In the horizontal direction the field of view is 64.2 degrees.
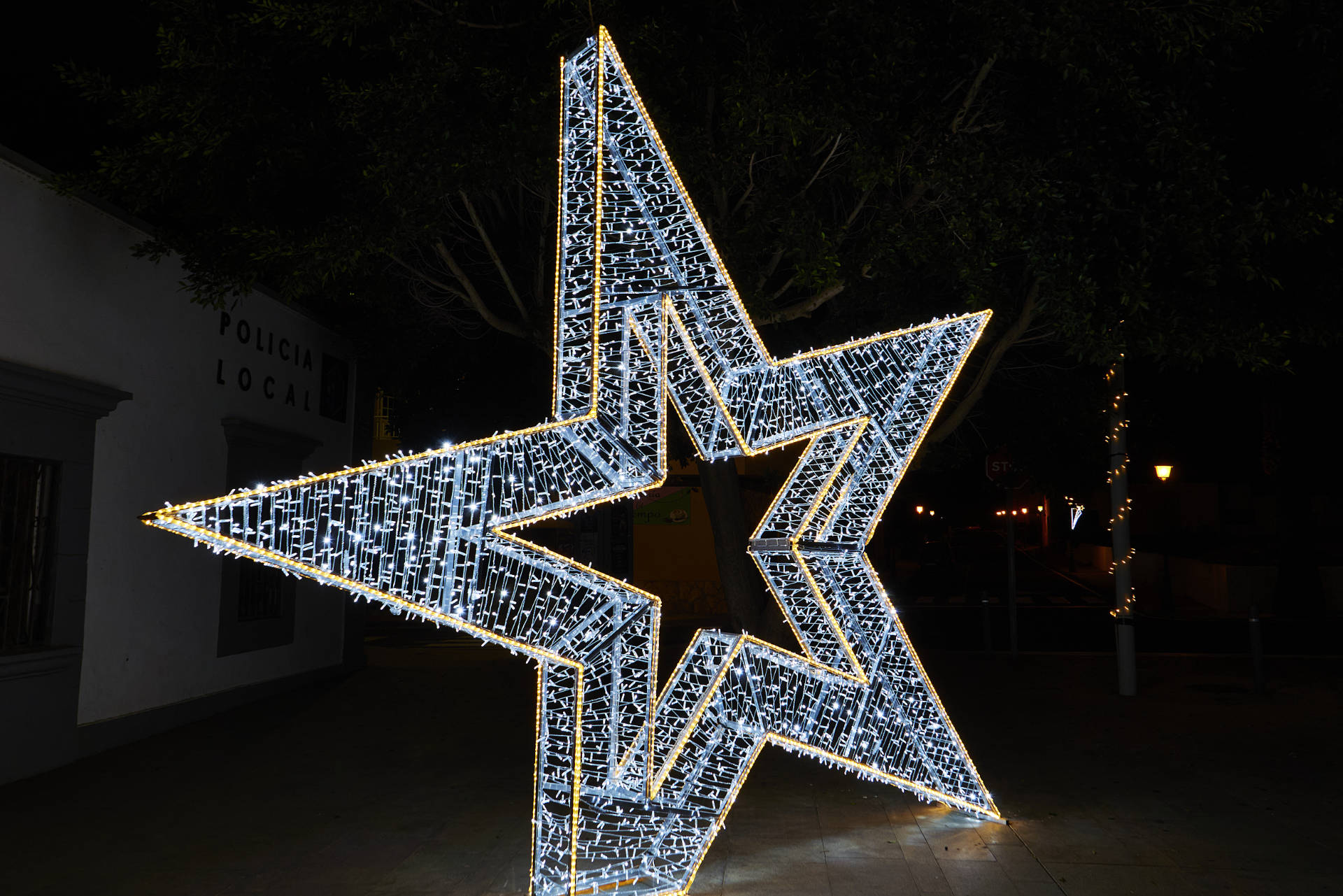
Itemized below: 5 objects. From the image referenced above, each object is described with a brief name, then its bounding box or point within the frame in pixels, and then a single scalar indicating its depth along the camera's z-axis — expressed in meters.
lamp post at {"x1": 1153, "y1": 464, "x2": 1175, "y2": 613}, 20.97
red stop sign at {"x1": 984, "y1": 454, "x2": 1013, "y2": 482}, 14.95
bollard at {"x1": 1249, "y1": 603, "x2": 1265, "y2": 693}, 10.86
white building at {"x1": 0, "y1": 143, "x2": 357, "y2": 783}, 7.45
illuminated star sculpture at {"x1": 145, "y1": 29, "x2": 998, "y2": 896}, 4.51
